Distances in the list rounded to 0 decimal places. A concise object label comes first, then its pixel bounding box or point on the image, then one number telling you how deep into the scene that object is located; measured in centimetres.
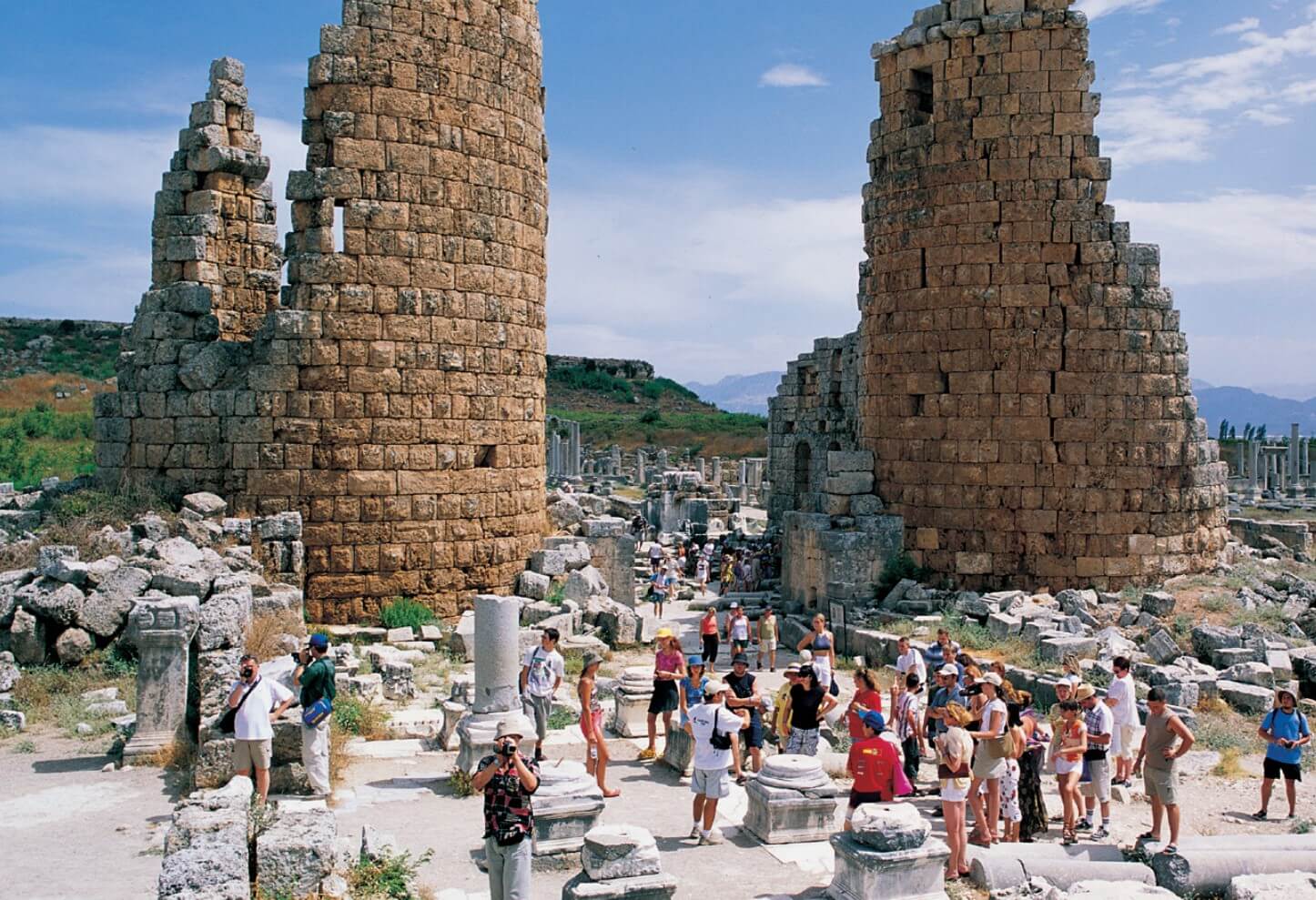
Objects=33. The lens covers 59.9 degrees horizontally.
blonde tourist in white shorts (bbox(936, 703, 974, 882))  831
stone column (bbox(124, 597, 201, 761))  1009
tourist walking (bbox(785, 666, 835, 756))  1005
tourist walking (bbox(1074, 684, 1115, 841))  938
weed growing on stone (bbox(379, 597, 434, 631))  1504
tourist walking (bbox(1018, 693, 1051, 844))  934
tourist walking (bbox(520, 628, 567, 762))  1116
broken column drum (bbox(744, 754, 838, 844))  890
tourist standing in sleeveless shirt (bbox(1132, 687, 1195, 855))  891
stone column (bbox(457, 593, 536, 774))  1066
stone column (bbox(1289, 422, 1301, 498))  4259
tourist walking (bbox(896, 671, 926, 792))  1051
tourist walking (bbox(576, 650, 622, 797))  1000
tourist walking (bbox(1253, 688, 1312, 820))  973
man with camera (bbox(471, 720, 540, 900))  688
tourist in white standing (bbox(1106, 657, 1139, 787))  1050
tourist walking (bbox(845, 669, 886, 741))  941
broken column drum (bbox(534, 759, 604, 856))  860
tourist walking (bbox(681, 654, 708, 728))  1021
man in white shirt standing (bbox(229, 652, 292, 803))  893
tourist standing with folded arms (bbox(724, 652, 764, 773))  996
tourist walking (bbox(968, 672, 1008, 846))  884
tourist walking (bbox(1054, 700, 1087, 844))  923
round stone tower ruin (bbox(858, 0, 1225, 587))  1705
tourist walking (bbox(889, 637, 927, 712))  1227
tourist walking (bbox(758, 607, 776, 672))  1599
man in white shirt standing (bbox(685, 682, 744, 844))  878
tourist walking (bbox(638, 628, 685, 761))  1109
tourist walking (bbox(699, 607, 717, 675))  1540
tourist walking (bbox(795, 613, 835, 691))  1300
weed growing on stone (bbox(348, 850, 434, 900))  731
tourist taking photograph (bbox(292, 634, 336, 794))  934
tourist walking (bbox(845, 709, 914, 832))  838
